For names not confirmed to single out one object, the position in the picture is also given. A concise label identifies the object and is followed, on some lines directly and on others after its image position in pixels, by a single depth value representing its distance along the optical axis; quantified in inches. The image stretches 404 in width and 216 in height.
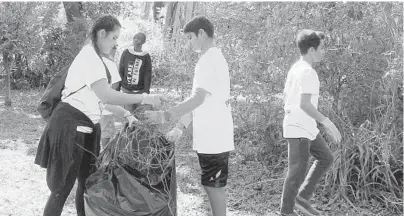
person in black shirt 253.0
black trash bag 129.5
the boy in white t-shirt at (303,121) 159.3
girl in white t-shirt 133.1
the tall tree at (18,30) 414.3
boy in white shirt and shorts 139.7
